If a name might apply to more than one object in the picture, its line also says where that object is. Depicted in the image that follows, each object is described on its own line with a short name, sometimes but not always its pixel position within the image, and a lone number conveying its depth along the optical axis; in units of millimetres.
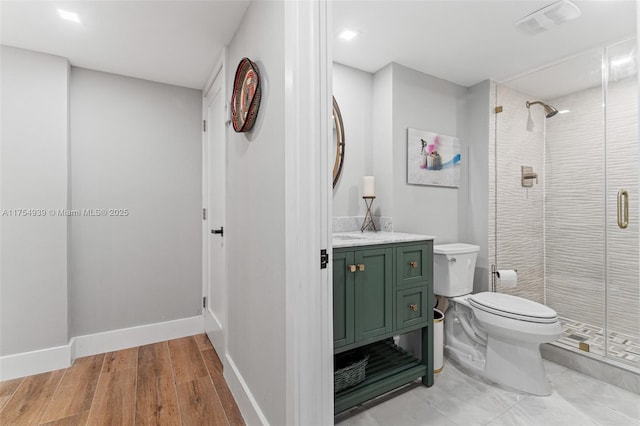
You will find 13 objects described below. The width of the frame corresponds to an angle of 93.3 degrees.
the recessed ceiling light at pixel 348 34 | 1951
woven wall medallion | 1449
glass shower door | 2023
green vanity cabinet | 1543
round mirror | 2230
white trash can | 2047
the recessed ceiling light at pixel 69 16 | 1674
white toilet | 1832
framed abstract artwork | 2418
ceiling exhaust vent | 1725
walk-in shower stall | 2076
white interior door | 2189
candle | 2250
